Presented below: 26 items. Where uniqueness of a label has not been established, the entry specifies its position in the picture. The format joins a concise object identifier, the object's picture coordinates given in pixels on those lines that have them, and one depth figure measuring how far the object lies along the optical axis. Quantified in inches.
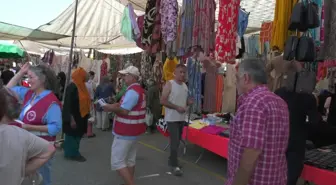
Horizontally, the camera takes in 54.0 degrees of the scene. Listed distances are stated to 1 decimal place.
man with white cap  147.7
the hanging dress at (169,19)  189.2
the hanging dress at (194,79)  244.7
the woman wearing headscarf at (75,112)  225.3
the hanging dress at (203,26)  181.8
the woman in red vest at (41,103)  111.7
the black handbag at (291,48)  125.5
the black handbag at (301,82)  126.5
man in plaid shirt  71.5
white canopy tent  249.2
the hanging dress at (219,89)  281.1
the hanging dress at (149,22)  201.8
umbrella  451.8
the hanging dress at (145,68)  362.1
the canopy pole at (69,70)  234.2
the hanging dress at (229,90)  286.4
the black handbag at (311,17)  122.1
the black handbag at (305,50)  123.1
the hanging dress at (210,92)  269.9
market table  137.4
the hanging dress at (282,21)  142.8
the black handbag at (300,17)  123.6
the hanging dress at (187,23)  185.0
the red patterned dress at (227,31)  181.8
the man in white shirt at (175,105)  191.5
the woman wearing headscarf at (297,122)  123.7
